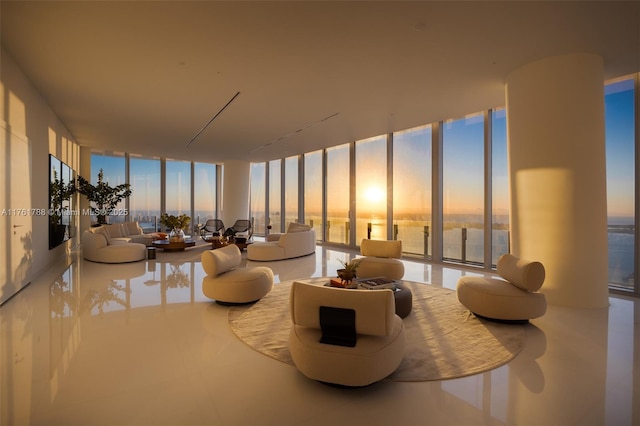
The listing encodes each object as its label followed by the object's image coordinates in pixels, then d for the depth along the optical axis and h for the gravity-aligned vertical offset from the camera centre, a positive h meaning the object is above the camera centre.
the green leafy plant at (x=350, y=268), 4.32 -0.74
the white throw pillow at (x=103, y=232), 8.12 -0.46
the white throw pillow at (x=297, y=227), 9.54 -0.43
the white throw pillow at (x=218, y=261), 4.58 -0.69
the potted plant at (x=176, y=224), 9.60 -0.32
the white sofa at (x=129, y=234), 9.74 -0.64
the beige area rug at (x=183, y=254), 8.36 -1.16
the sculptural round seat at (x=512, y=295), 3.84 -1.02
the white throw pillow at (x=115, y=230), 9.74 -0.50
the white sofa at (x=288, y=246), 8.30 -0.89
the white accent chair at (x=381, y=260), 5.64 -0.86
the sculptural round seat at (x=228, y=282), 4.51 -0.98
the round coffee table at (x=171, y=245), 9.22 -0.90
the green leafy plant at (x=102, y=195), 10.91 +0.66
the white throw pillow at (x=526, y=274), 3.81 -0.75
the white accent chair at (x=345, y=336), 2.46 -1.01
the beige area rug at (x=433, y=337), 2.94 -1.38
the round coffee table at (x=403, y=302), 4.05 -1.13
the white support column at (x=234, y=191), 14.29 +0.98
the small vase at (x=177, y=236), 9.51 -0.70
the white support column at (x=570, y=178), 4.75 +0.51
